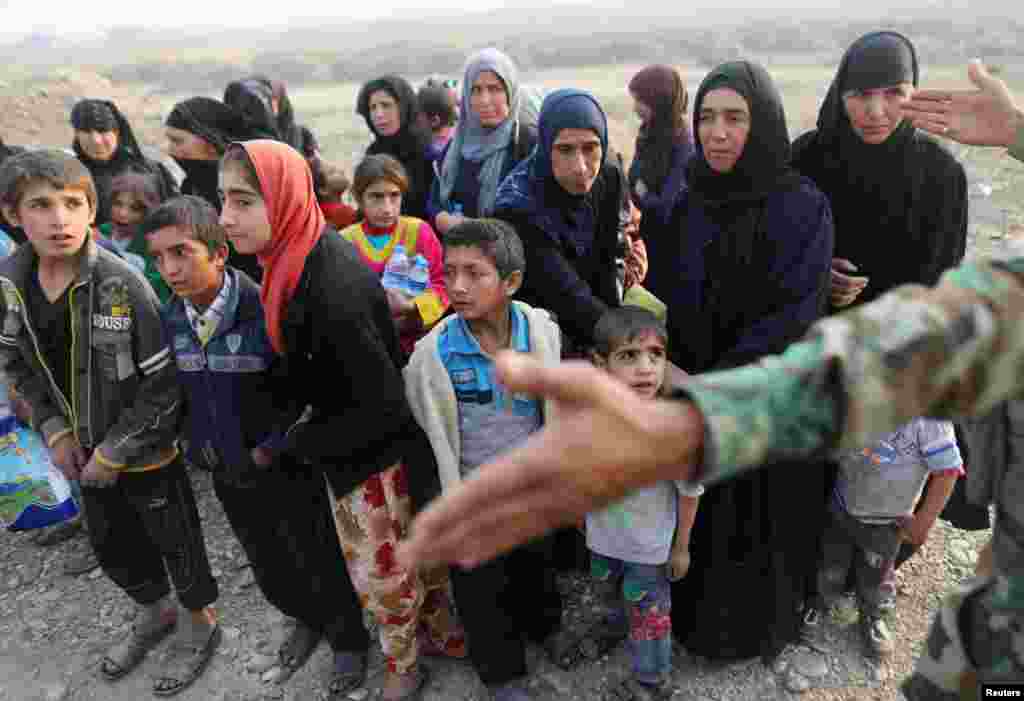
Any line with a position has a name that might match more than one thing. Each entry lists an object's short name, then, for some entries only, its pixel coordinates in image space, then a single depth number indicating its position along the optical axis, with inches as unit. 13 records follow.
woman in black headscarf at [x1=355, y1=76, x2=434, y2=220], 163.6
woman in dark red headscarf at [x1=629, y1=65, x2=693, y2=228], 150.7
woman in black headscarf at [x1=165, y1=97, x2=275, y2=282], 138.6
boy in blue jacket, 85.6
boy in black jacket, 87.7
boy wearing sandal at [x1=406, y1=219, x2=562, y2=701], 84.1
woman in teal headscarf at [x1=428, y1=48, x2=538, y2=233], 129.3
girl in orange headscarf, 78.4
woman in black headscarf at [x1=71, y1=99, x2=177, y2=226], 151.9
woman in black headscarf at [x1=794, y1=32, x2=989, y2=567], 93.7
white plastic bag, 106.8
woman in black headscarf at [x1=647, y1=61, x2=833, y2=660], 82.6
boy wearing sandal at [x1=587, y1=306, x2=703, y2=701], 82.9
